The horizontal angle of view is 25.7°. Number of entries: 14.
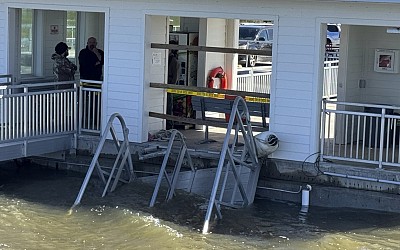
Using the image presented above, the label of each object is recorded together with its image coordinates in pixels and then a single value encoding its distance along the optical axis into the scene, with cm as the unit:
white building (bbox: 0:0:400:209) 1384
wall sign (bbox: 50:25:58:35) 1845
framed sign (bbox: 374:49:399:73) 1534
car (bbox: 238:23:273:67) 3638
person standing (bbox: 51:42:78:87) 1734
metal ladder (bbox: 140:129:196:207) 1305
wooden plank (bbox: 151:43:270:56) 1518
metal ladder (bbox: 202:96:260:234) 1202
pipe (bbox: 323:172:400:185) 1318
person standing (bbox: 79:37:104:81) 1705
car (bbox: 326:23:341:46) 3801
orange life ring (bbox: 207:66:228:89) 1767
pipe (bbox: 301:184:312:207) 1370
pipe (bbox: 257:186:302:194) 1393
